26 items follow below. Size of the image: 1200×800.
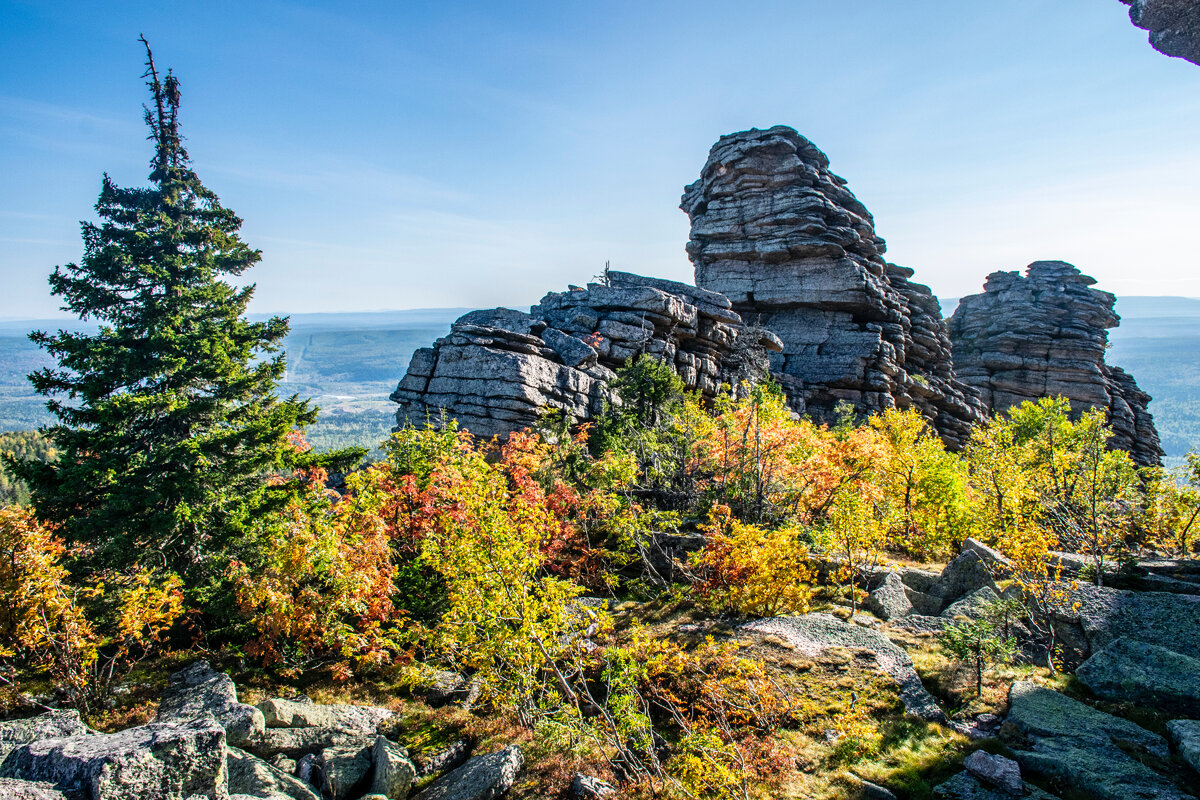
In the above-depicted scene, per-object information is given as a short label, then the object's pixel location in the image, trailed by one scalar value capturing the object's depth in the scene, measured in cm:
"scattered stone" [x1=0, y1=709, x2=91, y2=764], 812
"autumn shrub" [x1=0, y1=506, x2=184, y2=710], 966
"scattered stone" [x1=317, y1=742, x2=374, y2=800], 898
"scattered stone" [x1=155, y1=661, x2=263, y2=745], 943
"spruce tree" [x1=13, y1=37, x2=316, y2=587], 1658
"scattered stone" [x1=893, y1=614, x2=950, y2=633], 1283
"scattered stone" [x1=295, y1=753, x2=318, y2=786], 917
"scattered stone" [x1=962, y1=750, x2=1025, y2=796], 748
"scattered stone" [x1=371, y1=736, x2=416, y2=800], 897
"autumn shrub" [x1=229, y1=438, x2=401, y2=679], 1120
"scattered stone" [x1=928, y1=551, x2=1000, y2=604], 1419
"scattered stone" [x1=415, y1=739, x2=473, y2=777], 966
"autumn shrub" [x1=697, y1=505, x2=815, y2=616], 1263
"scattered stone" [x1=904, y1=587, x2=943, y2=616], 1422
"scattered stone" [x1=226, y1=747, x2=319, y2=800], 807
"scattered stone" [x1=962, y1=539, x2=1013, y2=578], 1327
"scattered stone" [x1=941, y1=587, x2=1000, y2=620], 1275
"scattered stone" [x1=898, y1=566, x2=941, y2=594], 1536
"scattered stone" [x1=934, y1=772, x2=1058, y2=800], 741
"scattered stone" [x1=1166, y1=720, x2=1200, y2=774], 732
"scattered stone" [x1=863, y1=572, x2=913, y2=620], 1372
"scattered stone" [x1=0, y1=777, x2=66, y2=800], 563
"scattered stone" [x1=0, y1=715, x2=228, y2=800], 608
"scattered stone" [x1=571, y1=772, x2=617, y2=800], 833
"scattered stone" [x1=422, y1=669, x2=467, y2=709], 1209
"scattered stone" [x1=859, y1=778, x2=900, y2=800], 790
